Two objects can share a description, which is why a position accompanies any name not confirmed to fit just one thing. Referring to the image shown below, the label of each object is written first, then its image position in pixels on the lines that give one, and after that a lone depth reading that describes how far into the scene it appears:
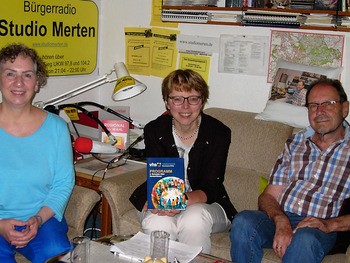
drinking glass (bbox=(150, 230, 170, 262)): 1.65
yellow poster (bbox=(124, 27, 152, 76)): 3.29
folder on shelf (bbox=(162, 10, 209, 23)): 2.88
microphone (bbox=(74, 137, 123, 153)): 2.56
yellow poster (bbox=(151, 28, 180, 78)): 3.17
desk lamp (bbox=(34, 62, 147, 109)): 2.68
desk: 2.54
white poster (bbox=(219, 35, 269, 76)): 2.85
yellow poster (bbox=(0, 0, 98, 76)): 2.77
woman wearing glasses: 2.22
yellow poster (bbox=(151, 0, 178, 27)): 3.16
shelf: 2.49
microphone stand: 2.72
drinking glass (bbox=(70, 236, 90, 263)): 1.55
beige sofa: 2.44
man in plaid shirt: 2.03
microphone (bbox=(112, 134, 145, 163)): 2.82
